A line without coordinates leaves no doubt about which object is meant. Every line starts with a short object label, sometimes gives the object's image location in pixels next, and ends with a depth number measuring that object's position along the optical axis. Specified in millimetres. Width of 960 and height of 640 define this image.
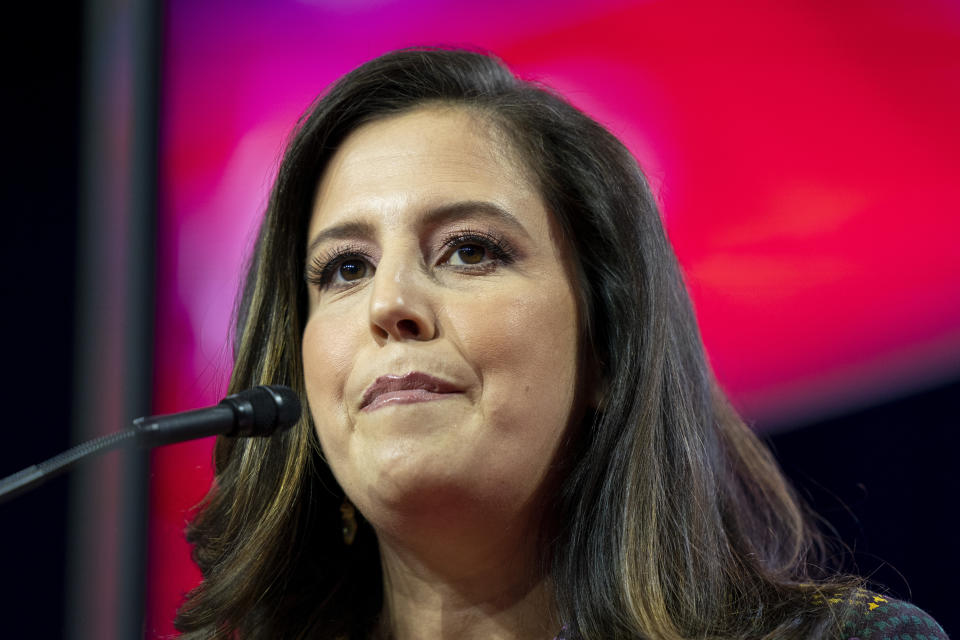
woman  2924
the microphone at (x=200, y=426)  2787
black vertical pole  3087
